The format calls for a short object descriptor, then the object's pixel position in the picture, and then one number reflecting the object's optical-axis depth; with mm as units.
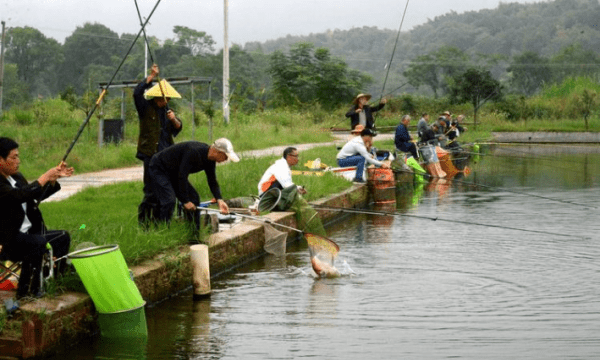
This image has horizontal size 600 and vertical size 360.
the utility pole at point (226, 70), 35972
